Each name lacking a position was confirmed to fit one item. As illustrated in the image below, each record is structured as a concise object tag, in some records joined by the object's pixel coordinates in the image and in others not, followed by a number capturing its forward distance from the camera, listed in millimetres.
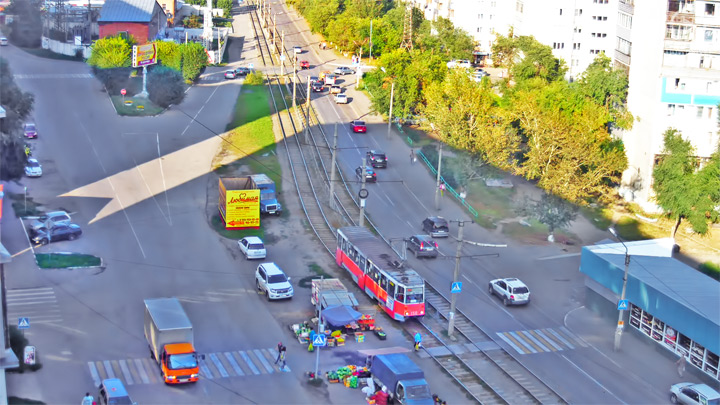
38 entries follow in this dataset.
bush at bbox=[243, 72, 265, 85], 113438
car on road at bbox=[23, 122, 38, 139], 83781
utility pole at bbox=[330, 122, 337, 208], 69569
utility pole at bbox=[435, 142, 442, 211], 71925
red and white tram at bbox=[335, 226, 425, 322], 50438
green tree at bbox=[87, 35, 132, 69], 105938
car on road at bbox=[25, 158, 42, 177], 73375
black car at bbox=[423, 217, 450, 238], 66188
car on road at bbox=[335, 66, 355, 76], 124125
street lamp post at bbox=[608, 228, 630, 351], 49600
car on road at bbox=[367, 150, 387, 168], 82000
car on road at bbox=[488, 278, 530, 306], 54616
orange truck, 42281
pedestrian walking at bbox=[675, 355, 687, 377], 47750
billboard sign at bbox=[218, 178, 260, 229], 64000
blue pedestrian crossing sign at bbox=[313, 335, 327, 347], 42719
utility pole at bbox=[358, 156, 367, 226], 63344
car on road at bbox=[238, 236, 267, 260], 59469
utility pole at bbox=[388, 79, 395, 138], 90688
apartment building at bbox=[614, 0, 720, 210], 73688
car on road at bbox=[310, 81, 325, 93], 111875
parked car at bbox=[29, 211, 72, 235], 60844
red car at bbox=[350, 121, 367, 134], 92562
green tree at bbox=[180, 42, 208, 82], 110625
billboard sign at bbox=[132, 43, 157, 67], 97975
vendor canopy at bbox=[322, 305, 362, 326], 48781
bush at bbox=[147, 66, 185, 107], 96938
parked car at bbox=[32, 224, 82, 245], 59906
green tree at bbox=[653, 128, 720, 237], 68875
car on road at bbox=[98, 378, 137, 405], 37875
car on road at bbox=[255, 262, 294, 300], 53125
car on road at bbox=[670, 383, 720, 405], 43312
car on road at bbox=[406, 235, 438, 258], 61469
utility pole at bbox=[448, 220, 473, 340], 49781
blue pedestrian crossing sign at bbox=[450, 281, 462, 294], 49338
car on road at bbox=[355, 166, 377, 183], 77631
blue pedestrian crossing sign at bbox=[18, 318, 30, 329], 44406
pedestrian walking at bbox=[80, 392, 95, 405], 38312
